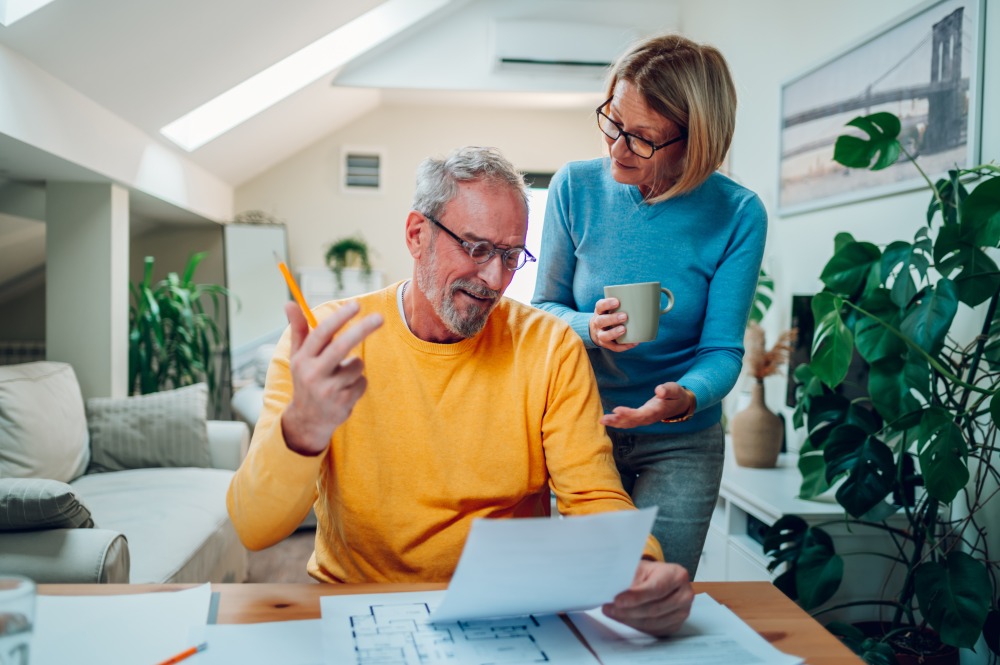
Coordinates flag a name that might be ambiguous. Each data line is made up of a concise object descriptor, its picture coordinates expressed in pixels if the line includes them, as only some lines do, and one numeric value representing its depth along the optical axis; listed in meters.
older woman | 1.39
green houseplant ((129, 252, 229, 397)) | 3.88
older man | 1.15
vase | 2.99
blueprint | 0.74
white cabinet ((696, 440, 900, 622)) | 2.39
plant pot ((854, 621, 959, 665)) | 2.05
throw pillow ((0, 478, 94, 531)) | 1.90
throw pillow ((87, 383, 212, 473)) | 3.26
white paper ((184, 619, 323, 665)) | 0.73
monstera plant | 1.81
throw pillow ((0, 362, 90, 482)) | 2.63
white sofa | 1.93
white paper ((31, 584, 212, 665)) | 0.74
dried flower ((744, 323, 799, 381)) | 3.12
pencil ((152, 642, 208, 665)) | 0.71
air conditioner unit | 5.28
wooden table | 0.82
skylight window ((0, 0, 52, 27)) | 2.48
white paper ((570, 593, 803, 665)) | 0.77
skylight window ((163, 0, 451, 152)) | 4.80
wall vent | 6.52
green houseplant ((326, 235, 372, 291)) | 6.21
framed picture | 2.34
